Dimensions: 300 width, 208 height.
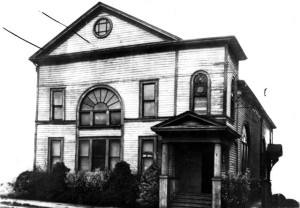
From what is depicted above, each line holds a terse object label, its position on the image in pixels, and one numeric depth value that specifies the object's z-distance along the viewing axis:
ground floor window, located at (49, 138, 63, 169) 24.33
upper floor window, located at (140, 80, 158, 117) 21.92
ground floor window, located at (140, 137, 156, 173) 21.64
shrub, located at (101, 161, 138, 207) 19.39
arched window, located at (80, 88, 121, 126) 23.09
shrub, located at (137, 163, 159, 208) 19.27
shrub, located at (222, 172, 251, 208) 18.41
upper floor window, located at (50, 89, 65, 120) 24.75
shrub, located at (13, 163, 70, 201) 21.30
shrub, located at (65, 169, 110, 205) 20.36
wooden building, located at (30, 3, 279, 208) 19.94
